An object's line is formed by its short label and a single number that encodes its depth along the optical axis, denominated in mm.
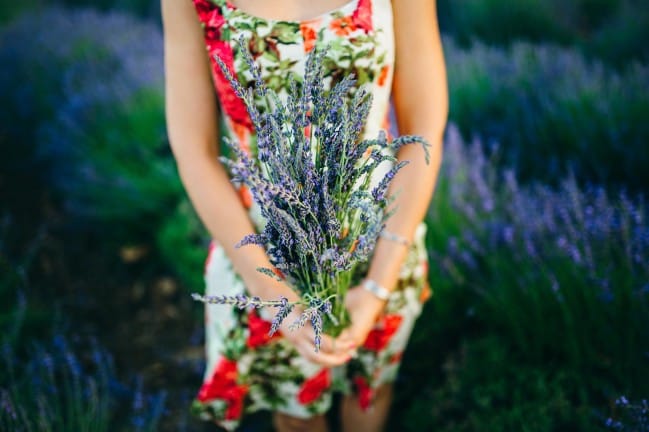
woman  1293
